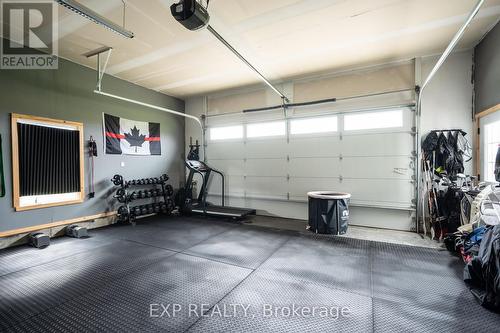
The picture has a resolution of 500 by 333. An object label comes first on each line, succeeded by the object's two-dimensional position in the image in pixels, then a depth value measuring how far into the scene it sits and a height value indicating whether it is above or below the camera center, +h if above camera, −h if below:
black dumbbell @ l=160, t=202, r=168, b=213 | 6.32 -1.21
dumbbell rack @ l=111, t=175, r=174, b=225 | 5.45 -0.85
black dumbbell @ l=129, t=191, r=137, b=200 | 5.62 -0.79
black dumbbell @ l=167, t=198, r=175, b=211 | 6.48 -1.17
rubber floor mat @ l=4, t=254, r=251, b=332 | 1.98 -1.39
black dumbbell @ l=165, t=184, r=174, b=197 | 6.48 -0.77
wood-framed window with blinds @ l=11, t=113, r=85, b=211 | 3.99 +0.17
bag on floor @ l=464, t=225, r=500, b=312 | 2.16 -1.14
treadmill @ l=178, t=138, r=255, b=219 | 5.99 -1.10
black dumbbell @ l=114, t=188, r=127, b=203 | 5.46 -0.76
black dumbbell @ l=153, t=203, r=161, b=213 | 6.16 -1.18
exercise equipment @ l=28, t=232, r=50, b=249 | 3.91 -1.30
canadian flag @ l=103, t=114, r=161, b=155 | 5.54 +0.71
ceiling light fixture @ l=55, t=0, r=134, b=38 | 2.57 +1.80
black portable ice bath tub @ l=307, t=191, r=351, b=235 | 4.48 -1.02
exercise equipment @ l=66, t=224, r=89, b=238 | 4.46 -1.32
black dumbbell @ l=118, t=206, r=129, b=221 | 5.38 -1.16
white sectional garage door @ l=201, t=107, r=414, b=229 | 4.89 +0.15
